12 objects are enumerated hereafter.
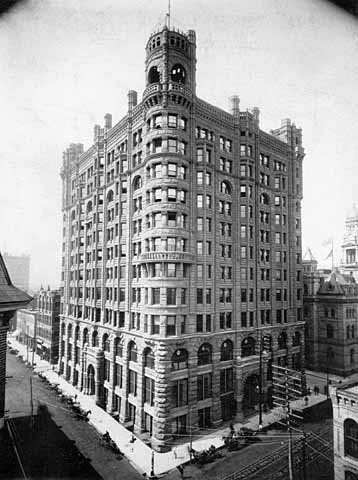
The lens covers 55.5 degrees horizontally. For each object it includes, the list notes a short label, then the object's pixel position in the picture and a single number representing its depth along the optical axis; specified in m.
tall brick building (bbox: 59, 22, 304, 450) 41.34
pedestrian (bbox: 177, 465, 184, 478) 31.53
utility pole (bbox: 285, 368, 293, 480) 25.52
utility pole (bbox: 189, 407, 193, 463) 35.73
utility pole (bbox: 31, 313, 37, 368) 82.14
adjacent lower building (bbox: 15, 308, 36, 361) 86.88
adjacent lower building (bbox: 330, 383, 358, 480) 25.72
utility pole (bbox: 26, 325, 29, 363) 83.30
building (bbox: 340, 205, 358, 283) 75.06
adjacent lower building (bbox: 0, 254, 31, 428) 14.01
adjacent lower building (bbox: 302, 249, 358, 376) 63.91
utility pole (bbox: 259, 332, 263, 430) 41.84
